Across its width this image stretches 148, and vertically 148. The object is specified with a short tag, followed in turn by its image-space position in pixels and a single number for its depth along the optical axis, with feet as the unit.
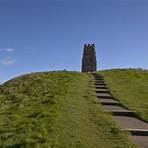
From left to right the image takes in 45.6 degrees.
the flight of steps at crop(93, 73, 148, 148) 18.99
